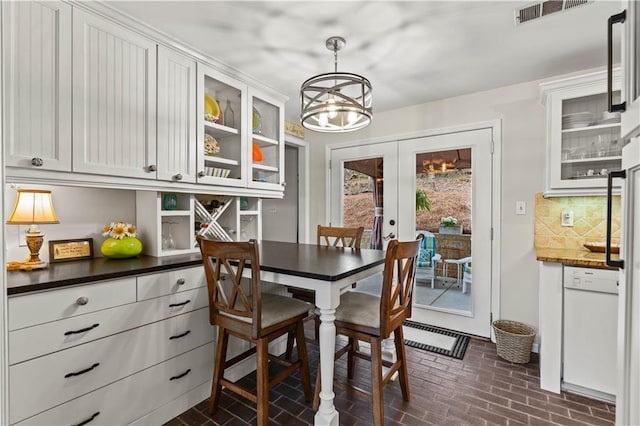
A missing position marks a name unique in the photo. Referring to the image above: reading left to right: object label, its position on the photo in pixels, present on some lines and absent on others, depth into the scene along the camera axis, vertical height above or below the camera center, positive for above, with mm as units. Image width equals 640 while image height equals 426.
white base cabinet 1300 -720
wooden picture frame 1823 -259
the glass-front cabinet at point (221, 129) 2268 +648
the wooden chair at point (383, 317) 1558 -597
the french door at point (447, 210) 2967 +13
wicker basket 2449 -1087
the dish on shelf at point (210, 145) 2383 +516
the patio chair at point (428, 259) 3254 -518
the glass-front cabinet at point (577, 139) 2293 +581
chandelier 1771 +649
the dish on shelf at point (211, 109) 2354 +800
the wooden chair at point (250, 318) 1540 -615
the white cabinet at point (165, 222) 2129 -97
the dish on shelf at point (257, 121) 2758 +819
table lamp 1611 -38
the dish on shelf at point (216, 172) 2340 +302
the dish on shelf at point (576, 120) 2344 +727
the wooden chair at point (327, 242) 2412 -273
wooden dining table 1530 -370
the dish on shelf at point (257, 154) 2762 +522
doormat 2674 -1224
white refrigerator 825 -47
